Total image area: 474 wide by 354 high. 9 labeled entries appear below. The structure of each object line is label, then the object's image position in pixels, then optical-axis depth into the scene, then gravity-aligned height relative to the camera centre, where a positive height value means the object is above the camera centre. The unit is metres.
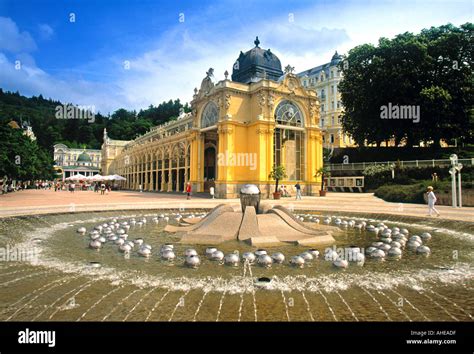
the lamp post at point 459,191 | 23.36 -1.04
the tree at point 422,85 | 41.62 +12.96
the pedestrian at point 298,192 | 35.16 -1.50
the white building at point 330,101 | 82.00 +21.38
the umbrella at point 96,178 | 66.05 +0.34
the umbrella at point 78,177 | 65.10 +0.57
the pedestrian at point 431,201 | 17.61 -1.29
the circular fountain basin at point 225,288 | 4.63 -2.04
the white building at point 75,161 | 131.12 +8.36
